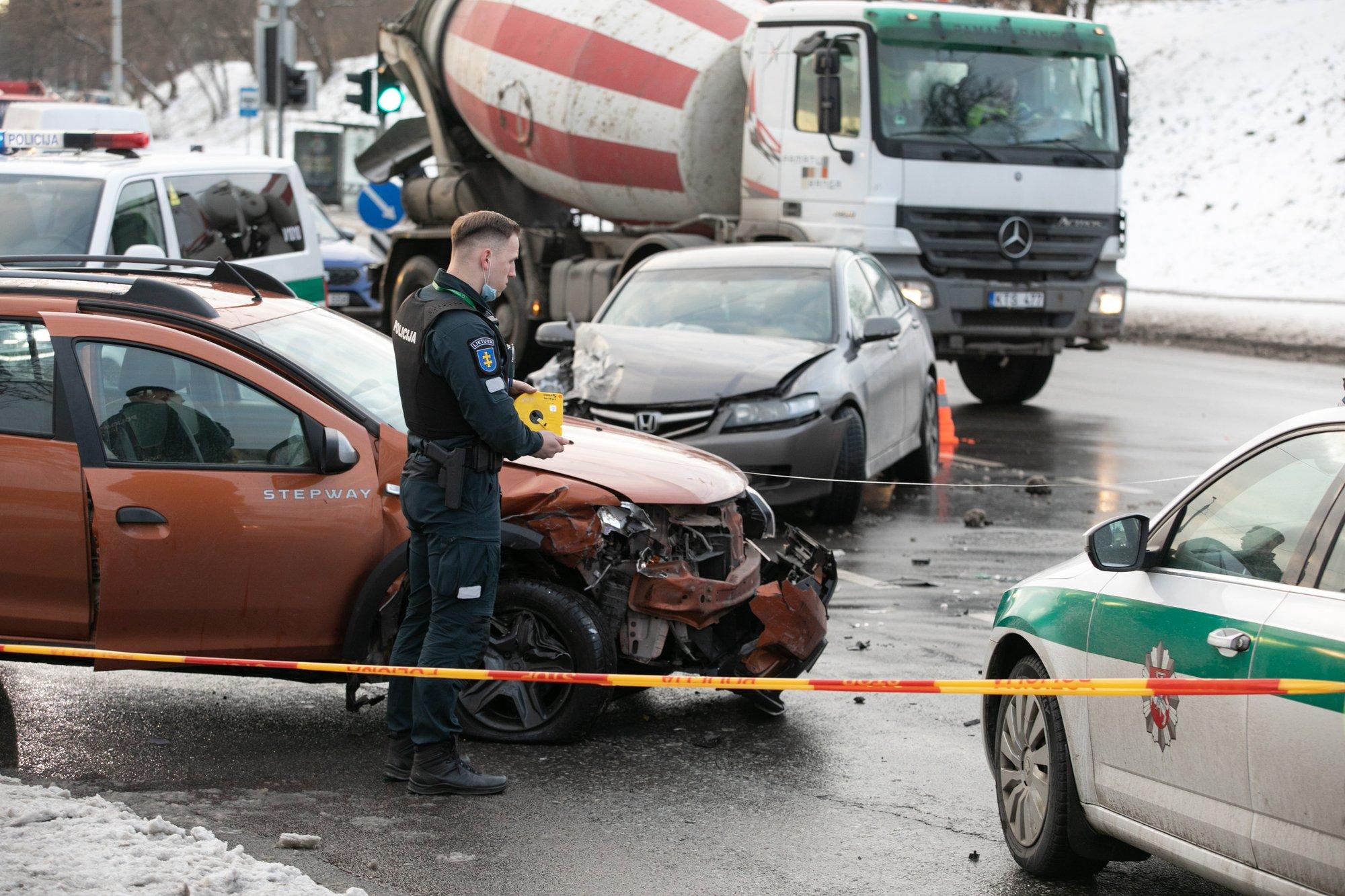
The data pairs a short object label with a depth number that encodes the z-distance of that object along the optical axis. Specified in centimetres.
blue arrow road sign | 2061
